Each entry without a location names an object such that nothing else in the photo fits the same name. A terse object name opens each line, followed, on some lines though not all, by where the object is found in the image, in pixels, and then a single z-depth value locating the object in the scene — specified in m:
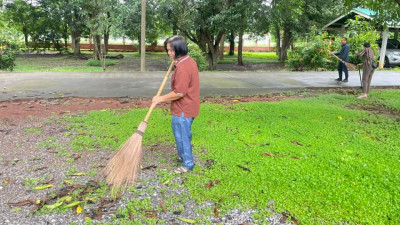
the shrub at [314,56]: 14.39
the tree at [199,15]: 13.95
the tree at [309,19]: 20.03
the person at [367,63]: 7.78
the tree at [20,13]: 25.78
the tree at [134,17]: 14.05
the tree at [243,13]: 13.57
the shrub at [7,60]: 13.32
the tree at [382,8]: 6.65
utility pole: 12.84
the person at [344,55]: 10.41
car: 18.12
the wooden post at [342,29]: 20.21
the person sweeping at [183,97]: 3.27
